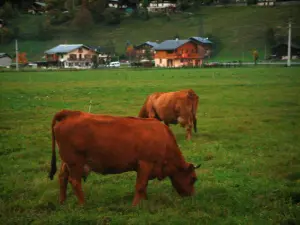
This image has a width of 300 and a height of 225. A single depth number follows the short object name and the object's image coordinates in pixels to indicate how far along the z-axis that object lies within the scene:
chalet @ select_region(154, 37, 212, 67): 116.50
